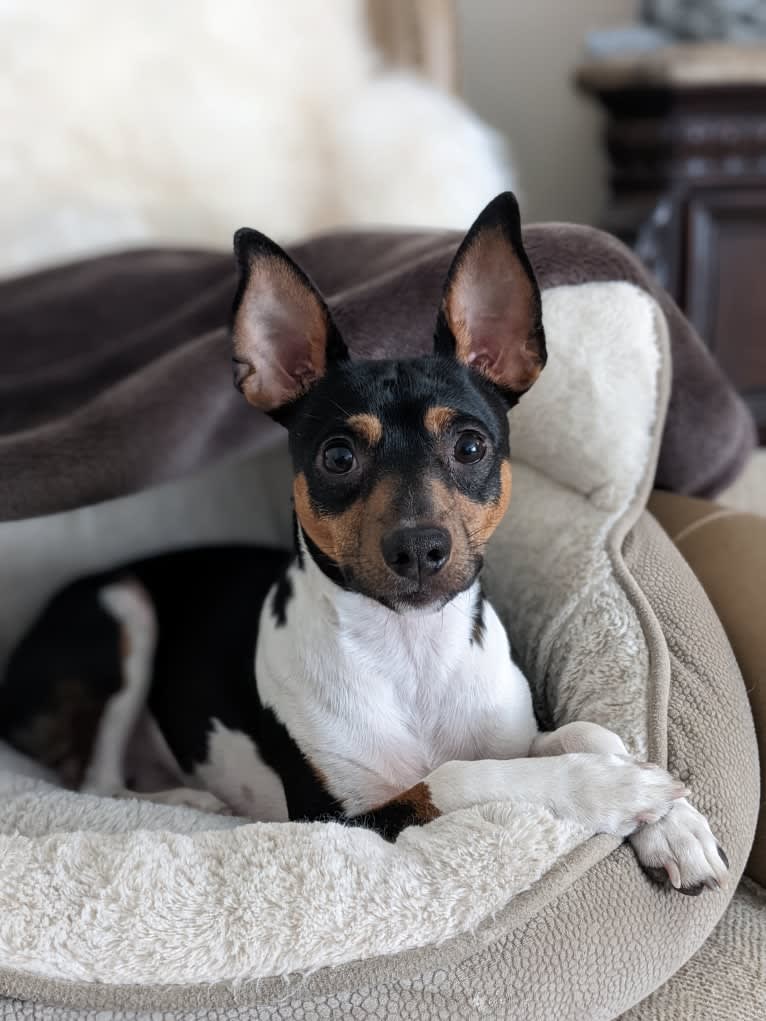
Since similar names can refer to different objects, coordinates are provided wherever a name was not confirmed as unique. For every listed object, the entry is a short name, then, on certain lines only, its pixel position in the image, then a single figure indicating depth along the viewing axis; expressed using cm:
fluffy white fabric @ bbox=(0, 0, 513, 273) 74
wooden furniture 70
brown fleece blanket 47
